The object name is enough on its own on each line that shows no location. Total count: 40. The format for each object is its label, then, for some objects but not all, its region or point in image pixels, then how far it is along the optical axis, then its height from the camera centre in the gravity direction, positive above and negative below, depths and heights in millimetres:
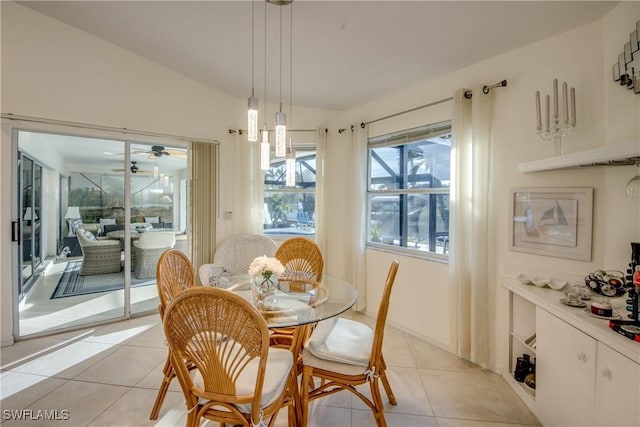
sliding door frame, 2709 +330
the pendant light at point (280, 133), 1851 +490
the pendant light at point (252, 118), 1796 +570
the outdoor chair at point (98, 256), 3283 -547
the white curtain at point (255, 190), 3918 +262
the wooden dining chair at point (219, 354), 1195 -641
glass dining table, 1666 -619
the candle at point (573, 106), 1960 +715
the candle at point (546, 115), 2047 +692
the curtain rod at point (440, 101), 2356 +1048
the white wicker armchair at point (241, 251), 3633 -529
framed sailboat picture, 1950 -71
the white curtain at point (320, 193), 3877 +225
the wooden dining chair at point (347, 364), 1686 -908
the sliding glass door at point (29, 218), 2791 -99
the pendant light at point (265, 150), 2027 +415
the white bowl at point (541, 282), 2049 -507
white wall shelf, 1336 +289
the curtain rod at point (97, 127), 2626 +847
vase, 1912 -540
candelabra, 1975 +644
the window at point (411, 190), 2955 +228
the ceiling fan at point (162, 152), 3529 +712
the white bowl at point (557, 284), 1998 -507
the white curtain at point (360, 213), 3588 -37
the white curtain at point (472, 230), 2457 -171
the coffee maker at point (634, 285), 1321 -348
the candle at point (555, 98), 2002 +785
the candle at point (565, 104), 1965 +732
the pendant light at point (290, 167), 2035 +300
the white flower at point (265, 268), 1908 -386
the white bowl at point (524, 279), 2148 -511
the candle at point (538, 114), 2066 +694
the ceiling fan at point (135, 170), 3355 +456
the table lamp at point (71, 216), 3131 -86
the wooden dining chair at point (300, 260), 2627 -483
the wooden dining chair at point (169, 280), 1847 -502
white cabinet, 1251 -797
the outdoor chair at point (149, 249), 3568 -504
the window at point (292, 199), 4109 +153
